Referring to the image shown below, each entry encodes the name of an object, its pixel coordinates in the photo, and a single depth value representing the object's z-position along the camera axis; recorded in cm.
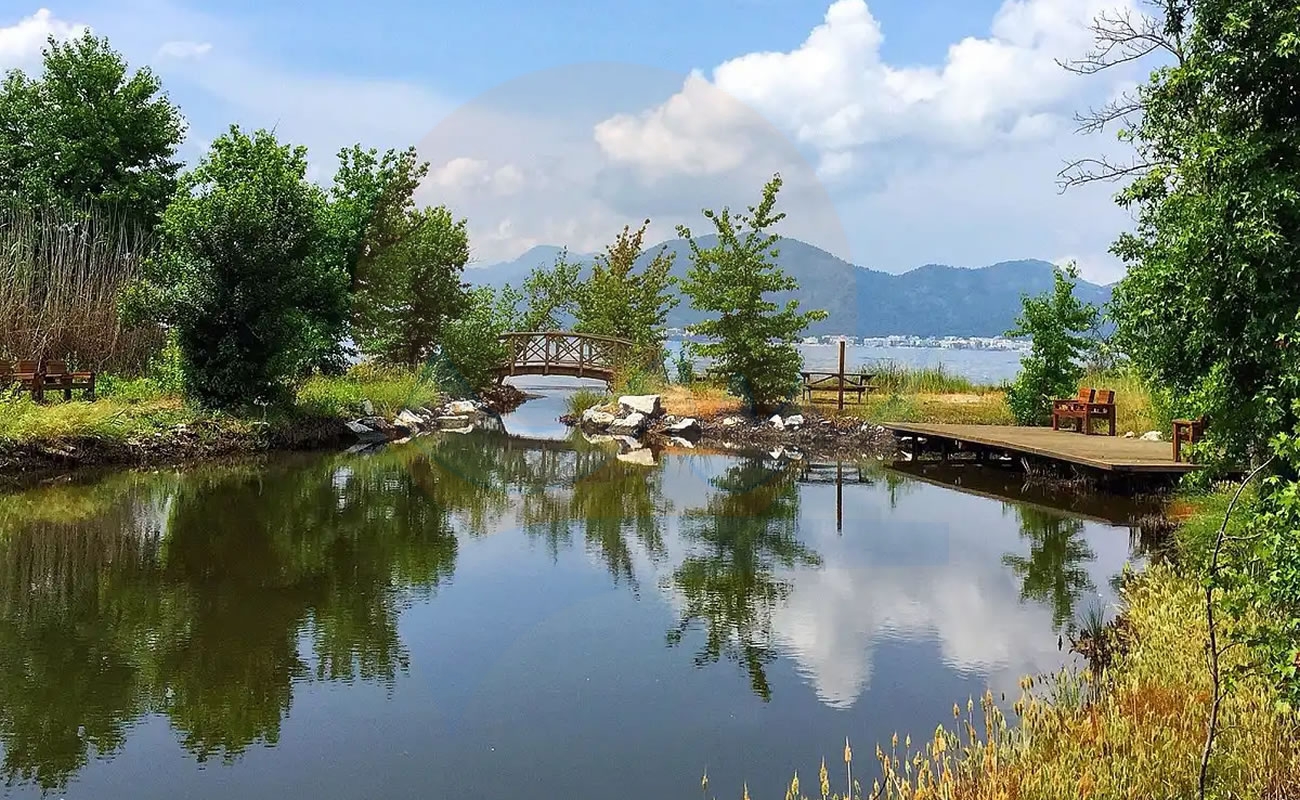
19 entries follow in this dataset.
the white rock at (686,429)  2211
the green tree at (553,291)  3528
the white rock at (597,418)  2417
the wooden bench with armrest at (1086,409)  1686
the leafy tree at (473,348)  2738
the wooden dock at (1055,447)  1275
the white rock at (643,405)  2342
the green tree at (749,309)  2166
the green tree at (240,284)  1728
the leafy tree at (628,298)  3080
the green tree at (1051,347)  1812
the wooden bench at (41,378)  1650
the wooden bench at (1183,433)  1224
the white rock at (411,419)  2248
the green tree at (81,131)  2403
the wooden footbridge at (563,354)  2922
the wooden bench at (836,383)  2386
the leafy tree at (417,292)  2572
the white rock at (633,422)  2297
